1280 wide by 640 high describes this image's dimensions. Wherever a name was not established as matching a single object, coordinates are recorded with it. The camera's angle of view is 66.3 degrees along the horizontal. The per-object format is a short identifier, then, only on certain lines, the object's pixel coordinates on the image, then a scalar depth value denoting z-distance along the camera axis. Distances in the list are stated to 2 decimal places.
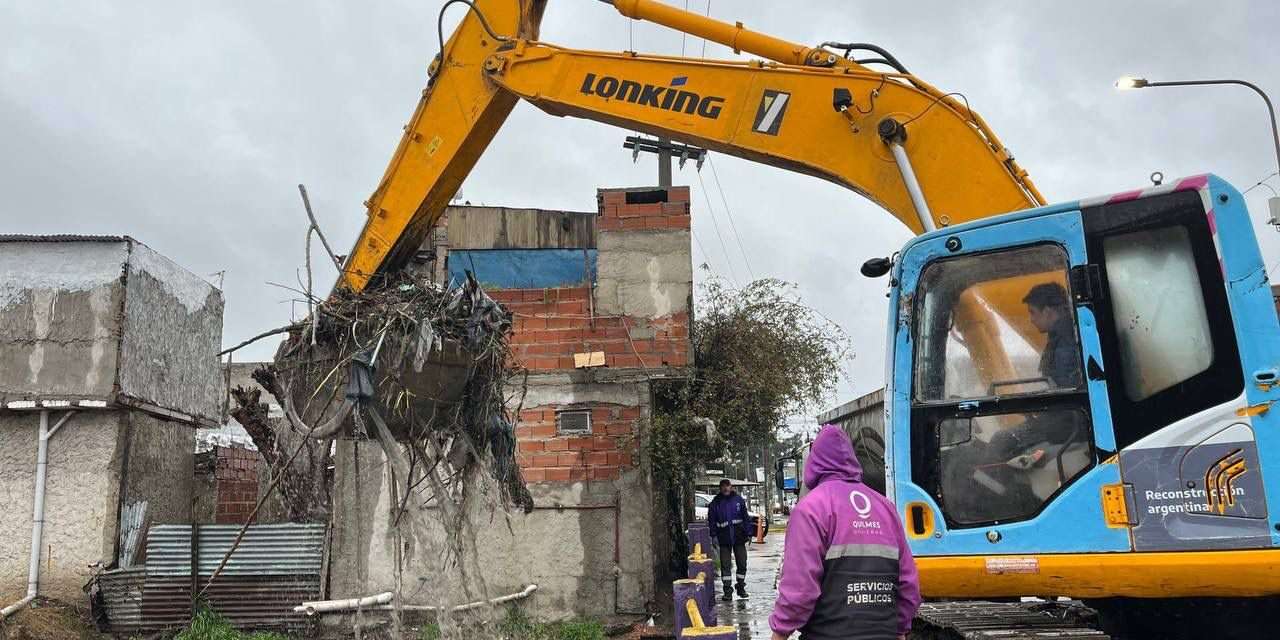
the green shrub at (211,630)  9.06
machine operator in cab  4.49
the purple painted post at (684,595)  6.63
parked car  32.58
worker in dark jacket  12.66
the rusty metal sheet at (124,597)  9.34
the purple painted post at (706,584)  7.16
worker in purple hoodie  3.69
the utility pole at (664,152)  22.02
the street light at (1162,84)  11.61
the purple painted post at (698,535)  8.05
